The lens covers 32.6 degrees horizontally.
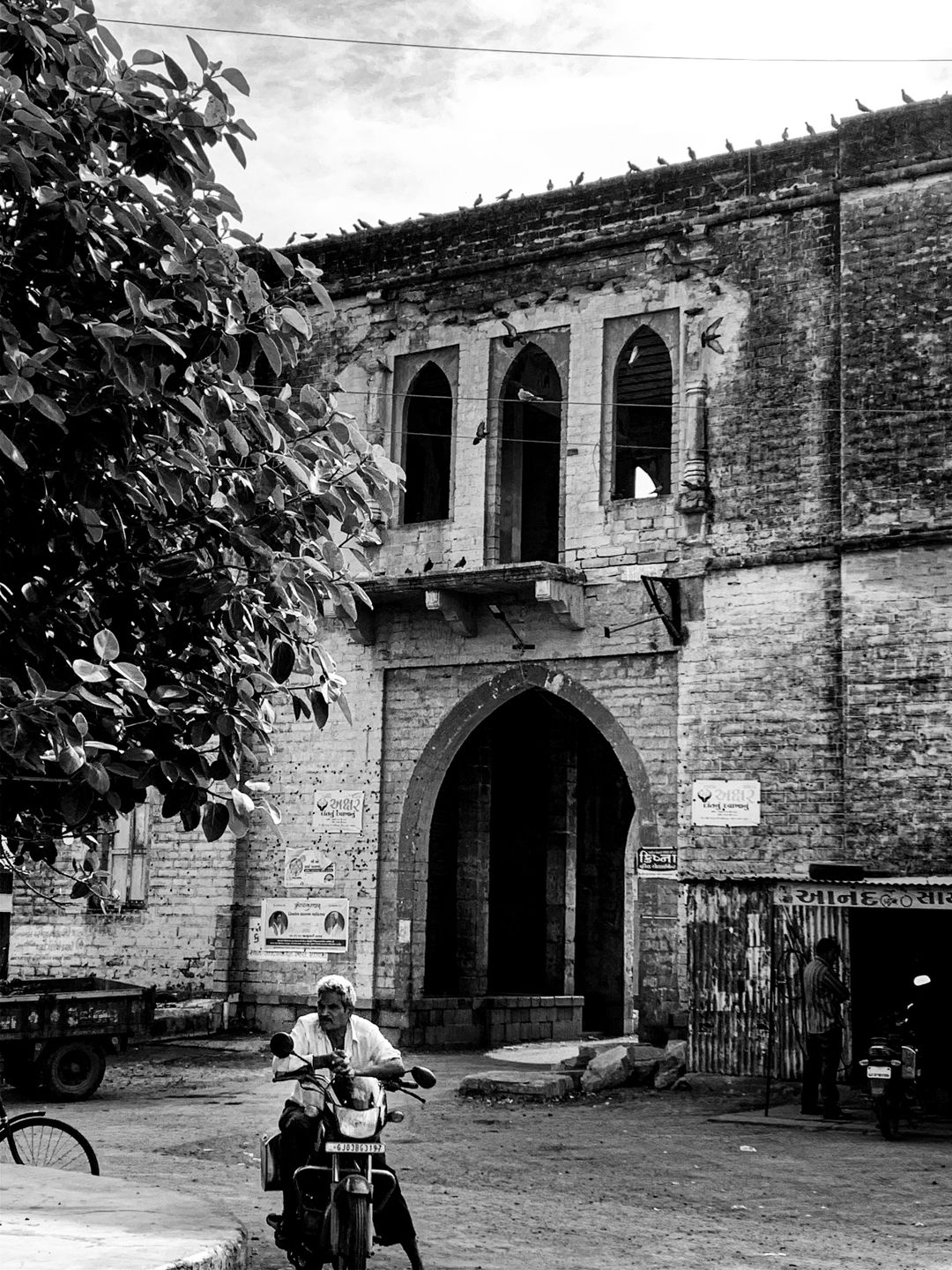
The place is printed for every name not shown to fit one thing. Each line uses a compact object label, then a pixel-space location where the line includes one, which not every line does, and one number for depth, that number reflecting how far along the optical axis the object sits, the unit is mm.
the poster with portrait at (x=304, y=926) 18234
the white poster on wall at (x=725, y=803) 15648
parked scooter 11812
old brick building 15000
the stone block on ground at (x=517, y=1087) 14211
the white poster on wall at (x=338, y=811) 18328
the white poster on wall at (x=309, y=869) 18391
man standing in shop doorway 13086
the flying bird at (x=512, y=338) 17689
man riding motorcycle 6863
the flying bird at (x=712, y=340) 16422
